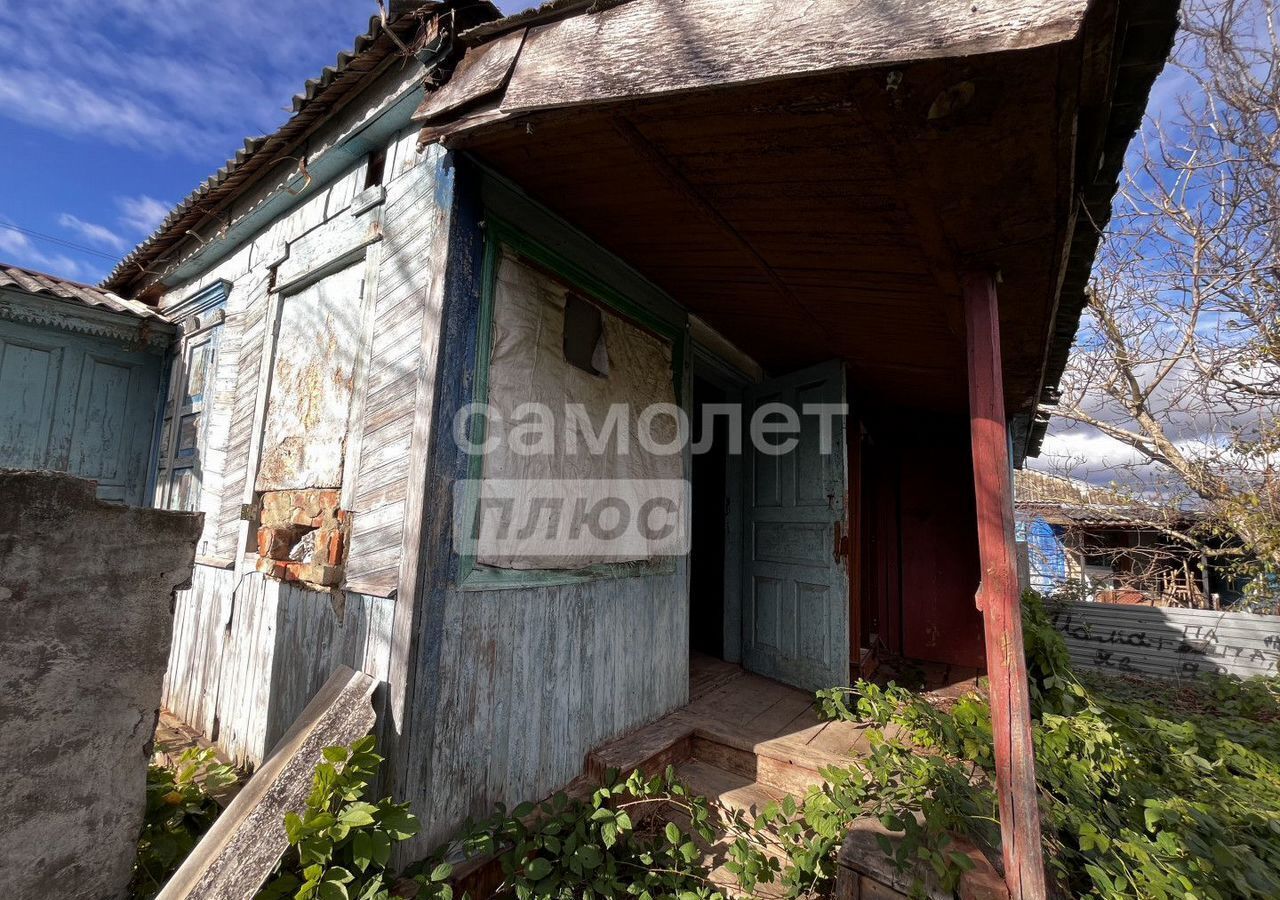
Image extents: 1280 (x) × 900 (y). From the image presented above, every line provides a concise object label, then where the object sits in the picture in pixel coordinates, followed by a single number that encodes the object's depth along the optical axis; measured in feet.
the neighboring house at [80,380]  13.56
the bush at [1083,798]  5.91
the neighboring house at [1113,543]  31.12
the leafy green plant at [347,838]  5.37
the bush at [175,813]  6.57
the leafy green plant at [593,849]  6.65
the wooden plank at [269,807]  5.38
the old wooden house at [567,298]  5.20
